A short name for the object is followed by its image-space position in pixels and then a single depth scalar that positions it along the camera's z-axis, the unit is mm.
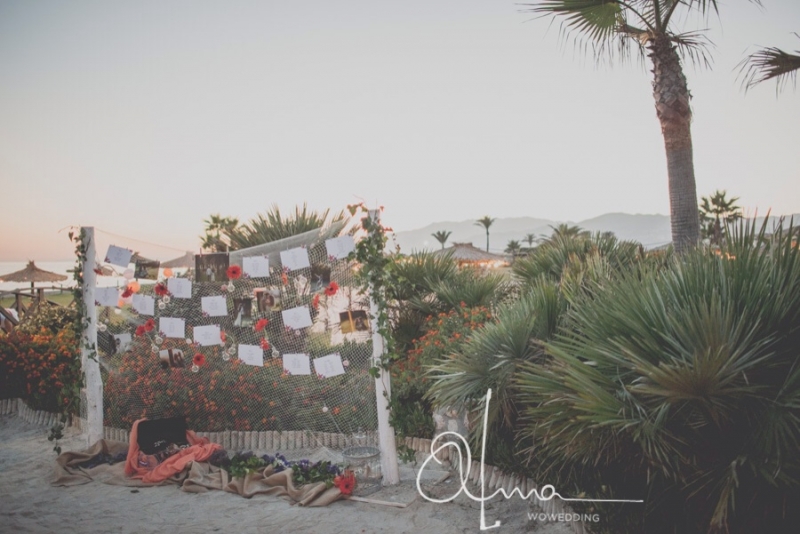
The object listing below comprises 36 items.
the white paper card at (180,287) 6141
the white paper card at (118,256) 6219
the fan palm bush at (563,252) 6935
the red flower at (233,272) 6008
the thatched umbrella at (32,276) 23266
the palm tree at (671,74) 7492
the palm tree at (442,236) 82750
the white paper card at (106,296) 6273
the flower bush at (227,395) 6102
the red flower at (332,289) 5293
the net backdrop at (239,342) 5562
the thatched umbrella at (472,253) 46175
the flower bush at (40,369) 7578
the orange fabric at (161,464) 5230
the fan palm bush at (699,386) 2342
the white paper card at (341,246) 5172
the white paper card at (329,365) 5188
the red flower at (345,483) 4708
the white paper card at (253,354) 5711
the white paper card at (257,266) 5738
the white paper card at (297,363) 5461
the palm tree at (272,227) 8453
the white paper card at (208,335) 5941
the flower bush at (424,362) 5828
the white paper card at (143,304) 6246
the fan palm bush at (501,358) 4086
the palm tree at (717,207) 36688
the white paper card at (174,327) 6102
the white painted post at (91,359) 6215
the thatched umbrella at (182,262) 6341
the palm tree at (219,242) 8812
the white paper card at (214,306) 6016
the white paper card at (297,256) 5457
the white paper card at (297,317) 5449
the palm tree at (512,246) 80062
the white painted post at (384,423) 5020
